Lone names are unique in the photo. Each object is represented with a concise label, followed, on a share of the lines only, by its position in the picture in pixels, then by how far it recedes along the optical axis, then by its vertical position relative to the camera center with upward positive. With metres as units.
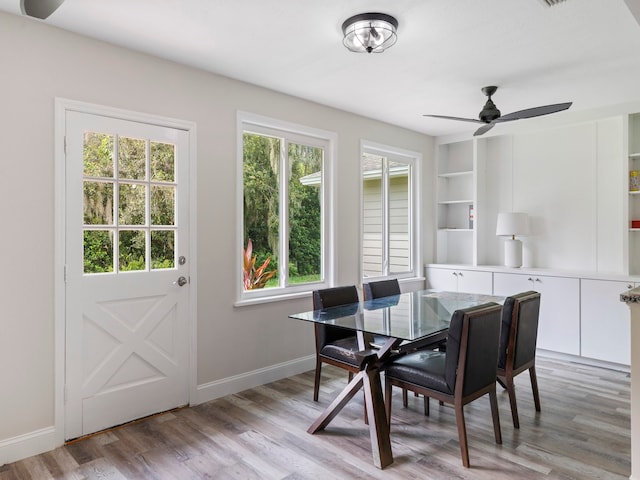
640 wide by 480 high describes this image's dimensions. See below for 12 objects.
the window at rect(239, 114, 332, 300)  3.78 +0.30
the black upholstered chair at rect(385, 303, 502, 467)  2.27 -0.74
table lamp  4.70 +0.09
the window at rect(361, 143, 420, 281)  4.84 +0.32
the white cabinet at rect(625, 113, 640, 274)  4.17 +0.36
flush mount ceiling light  2.40 +1.21
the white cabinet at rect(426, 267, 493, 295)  4.86 -0.49
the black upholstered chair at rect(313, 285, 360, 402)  2.96 -0.75
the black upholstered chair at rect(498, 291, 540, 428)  2.75 -0.66
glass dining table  2.40 -0.52
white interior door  2.64 -0.20
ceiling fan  3.06 +0.97
